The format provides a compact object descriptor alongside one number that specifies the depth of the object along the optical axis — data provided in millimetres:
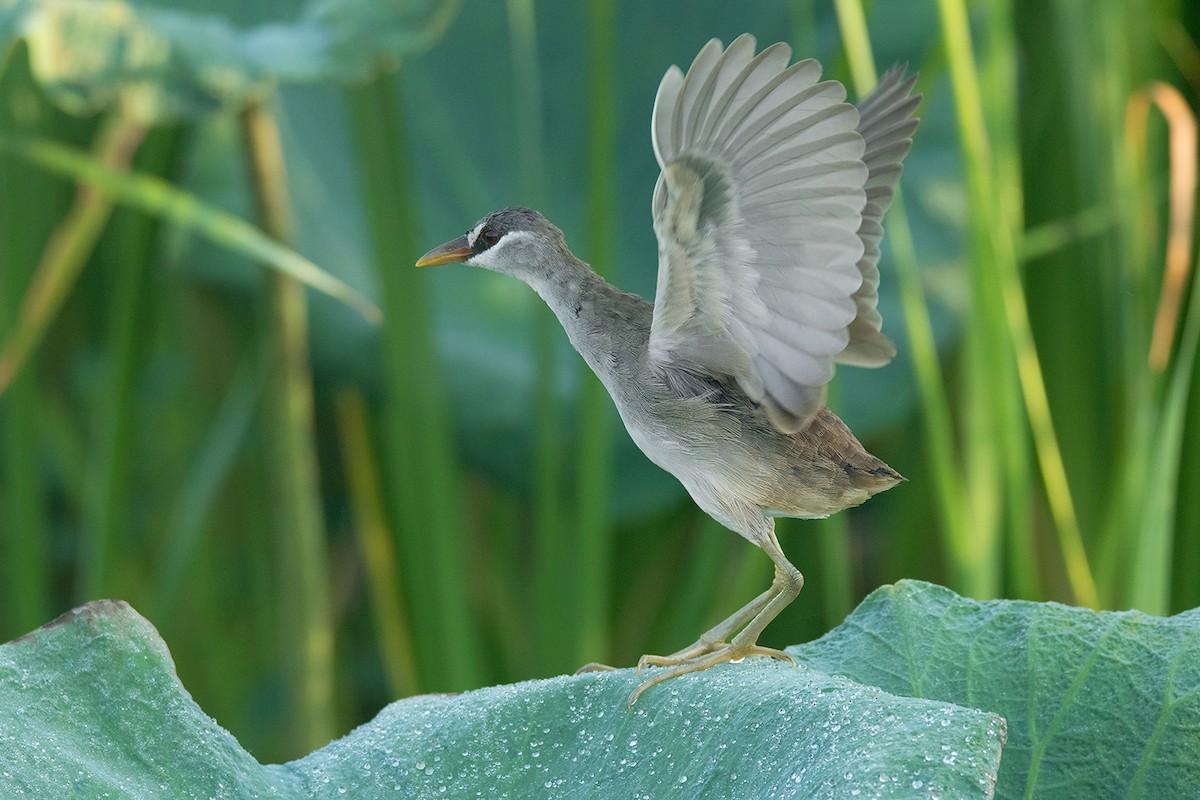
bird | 6518
